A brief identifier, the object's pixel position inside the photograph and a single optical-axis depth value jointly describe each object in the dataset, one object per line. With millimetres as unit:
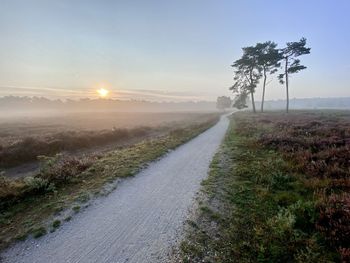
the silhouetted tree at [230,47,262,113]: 58619
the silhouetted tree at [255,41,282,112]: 53156
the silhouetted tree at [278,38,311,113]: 50156
